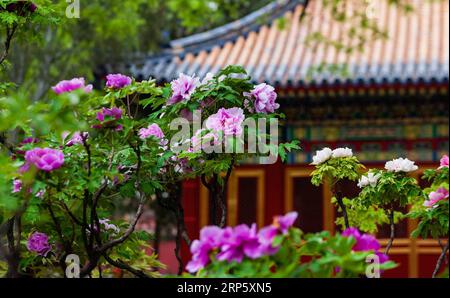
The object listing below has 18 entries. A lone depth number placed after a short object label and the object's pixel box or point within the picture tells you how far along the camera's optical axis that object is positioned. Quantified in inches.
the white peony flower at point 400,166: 139.6
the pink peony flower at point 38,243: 139.6
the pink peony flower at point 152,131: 127.2
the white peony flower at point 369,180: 142.3
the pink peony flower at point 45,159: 104.3
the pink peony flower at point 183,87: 136.3
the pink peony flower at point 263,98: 135.8
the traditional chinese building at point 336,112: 423.8
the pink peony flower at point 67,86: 105.4
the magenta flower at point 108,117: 115.5
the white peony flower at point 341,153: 148.9
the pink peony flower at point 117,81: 124.3
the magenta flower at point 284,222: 89.4
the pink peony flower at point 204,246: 91.9
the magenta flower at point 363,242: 95.1
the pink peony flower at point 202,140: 125.6
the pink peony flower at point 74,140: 128.9
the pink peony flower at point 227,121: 123.9
